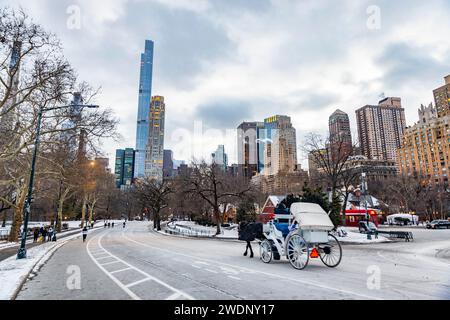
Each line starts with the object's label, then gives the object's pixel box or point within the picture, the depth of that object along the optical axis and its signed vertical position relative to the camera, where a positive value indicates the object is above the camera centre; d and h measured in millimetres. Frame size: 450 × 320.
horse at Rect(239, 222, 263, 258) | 13086 -961
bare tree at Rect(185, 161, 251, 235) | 38469 +4682
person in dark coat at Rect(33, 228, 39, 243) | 27608 -2124
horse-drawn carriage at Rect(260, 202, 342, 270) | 10047 -947
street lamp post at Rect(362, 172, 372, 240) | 26648 +2275
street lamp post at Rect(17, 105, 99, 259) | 14902 -341
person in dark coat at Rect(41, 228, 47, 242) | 28206 -2075
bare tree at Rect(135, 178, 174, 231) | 56172 +4210
